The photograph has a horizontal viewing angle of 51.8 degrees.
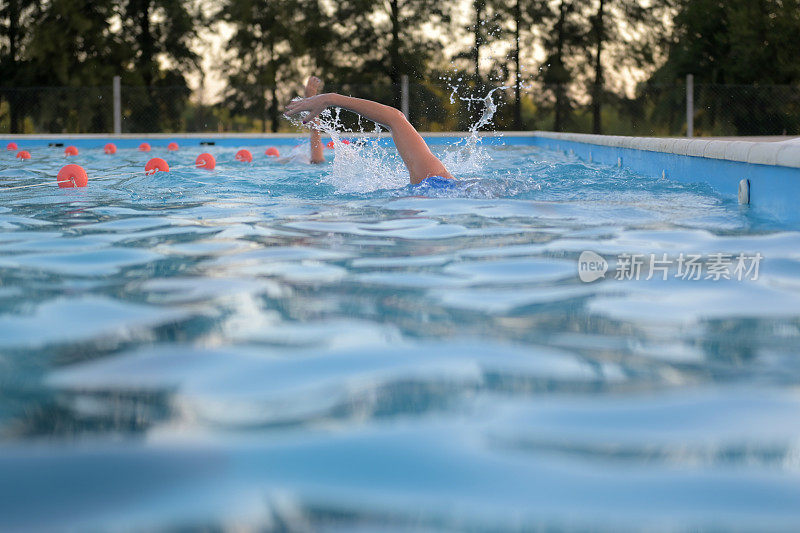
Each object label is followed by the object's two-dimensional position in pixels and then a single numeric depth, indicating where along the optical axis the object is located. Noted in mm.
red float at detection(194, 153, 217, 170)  8312
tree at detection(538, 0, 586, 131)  23641
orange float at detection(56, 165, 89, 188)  6364
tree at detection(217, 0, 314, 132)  23172
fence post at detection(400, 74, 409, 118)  20703
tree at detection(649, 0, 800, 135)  19750
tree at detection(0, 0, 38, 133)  22156
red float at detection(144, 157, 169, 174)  7816
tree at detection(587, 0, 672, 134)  23812
